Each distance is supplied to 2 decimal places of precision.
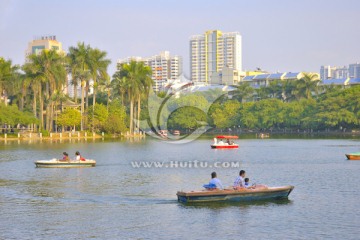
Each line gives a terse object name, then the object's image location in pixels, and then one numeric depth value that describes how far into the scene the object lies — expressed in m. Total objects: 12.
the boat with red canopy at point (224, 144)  69.81
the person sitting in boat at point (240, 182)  27.12
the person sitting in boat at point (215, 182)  26.79
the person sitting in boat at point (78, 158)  42.83
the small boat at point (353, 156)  50.88
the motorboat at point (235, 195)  26.23
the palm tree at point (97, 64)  97.69
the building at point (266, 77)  178.88
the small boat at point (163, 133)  107.71
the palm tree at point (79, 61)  96.31
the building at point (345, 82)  160.12
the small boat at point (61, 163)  42.41
